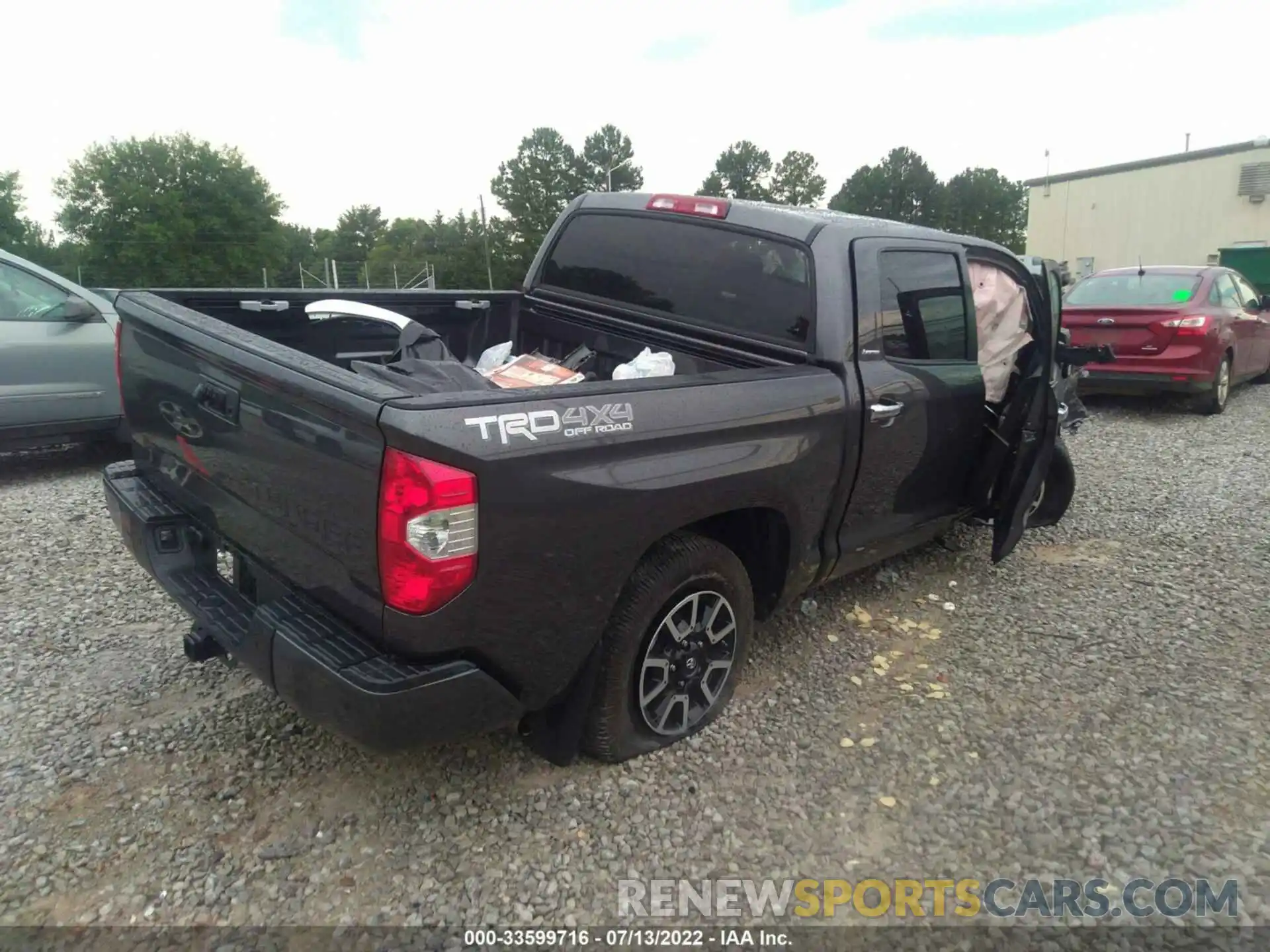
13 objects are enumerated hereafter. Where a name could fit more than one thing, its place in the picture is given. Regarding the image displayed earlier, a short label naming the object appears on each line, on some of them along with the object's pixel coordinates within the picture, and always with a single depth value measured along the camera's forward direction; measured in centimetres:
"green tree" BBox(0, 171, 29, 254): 5597
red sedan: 845
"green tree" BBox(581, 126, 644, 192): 7000
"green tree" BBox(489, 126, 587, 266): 6912
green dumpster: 1591
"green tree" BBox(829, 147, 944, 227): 7219
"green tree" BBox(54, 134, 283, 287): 5644
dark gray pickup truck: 219
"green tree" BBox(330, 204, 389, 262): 9375
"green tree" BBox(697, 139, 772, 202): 7600
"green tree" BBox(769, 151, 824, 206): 7544
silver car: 573
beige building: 2878
